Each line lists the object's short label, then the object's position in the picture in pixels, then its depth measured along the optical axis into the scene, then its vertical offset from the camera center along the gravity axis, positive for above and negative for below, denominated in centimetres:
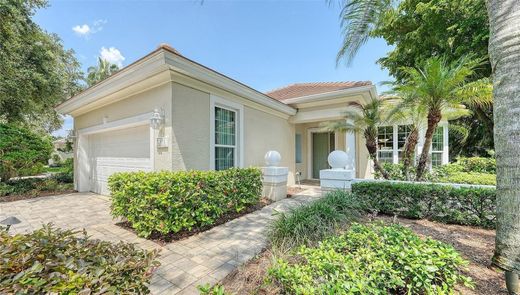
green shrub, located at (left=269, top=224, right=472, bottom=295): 196 -119
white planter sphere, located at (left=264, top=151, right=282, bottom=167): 732 -30
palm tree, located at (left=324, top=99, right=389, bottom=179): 612 +80
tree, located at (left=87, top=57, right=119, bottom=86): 2511 +917
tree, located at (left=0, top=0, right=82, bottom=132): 904 +404
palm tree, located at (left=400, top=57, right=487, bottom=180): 470 +137
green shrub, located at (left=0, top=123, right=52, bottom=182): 838 -11
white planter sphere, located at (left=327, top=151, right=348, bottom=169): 610 -28
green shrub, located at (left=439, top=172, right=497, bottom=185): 703 -104
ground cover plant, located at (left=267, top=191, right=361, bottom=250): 333 -126
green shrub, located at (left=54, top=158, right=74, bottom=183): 1089 -143
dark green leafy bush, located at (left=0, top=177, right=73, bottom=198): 827 -156
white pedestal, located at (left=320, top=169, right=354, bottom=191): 581 -82
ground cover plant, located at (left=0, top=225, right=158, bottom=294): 117 -74
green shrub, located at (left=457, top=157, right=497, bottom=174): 1076 -79
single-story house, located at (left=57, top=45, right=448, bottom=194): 545 +85
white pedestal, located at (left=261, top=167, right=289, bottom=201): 718 -112
